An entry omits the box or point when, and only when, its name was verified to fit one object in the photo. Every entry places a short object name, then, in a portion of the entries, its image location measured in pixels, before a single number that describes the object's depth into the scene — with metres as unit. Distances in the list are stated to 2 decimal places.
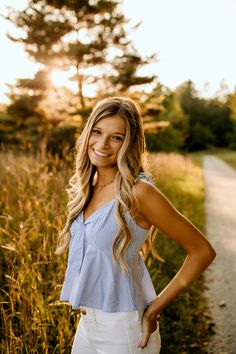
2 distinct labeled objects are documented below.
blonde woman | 1.77
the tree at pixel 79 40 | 17.44
